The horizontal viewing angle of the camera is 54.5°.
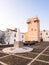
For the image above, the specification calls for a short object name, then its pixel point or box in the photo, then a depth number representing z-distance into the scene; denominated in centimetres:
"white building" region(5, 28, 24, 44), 2016
